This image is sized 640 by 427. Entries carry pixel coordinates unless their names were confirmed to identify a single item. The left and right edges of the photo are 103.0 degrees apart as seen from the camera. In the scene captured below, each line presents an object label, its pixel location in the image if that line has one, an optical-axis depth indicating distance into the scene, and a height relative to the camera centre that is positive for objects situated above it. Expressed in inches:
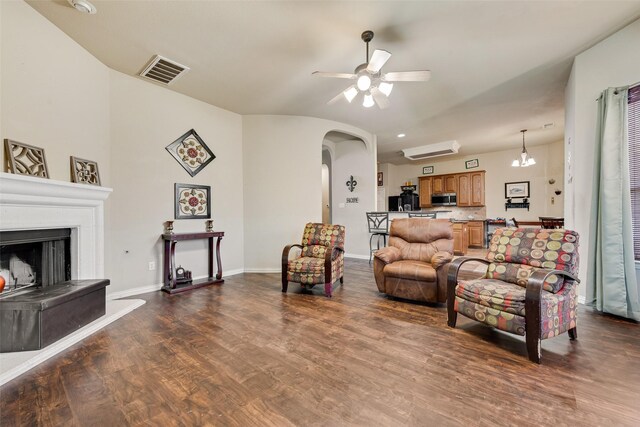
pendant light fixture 229.1 +44.4
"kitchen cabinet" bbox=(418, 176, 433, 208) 324.2 +25.0
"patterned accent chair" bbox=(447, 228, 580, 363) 72.3 -25.3
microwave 306.7 +13.8
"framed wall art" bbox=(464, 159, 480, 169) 299.2 +55.3
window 98.2 +19.2
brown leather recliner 111.2 -24.1
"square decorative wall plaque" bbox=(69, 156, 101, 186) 105.4 +17.8
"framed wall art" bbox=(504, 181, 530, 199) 271.9 +22.0
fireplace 74.6 -17.6
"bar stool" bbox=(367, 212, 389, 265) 216.4 -11.7
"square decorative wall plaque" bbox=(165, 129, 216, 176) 149.5 +36.5
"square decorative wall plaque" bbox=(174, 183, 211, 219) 150.6 +6.6
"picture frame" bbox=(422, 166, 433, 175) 328.5 +52.7
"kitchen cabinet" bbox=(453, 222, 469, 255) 246.5 -26.9
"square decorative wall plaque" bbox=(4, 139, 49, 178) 83.1 +18.4
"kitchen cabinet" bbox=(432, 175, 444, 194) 314.5 +32.8
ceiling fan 93.4 +53.0
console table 136.6 -28.9
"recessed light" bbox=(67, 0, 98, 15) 84.7 +70.1
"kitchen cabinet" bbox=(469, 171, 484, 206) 289.9 +25.6
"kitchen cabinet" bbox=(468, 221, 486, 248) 276.1 -25.8
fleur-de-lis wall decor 243.1 +26.3
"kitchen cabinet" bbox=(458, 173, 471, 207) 296.3 +23.9
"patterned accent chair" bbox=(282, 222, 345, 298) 130.8 -26.4
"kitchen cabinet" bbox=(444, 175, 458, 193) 304.7 +32.5
